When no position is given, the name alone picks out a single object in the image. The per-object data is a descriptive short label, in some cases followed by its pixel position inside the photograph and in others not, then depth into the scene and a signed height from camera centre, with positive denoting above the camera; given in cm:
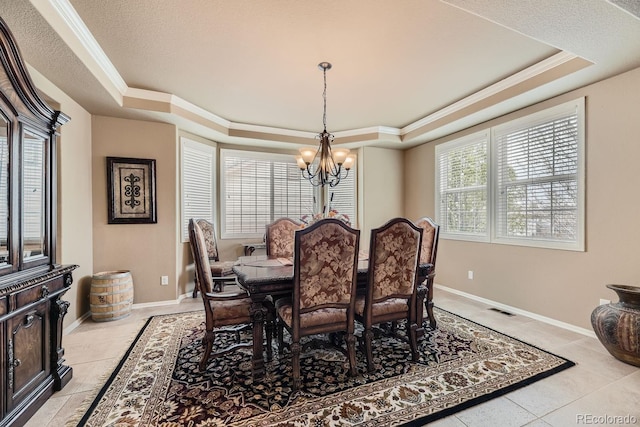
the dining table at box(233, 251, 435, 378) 209 -58
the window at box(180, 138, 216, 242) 421 +46
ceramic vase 219 -93
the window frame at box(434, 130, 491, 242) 394 +39
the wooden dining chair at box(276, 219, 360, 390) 195 -53
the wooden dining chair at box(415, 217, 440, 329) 300 -46
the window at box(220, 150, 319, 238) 491 +34
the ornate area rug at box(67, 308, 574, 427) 172 -125
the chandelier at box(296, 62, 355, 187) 304 +57
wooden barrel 322 -99
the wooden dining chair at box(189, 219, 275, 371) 220 -75
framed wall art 361 +26
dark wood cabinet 154 -25
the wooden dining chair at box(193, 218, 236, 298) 391 -77
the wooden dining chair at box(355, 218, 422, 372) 219 -53
